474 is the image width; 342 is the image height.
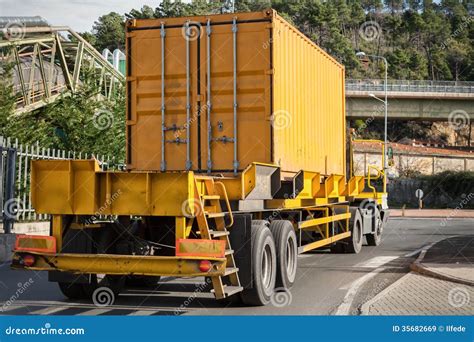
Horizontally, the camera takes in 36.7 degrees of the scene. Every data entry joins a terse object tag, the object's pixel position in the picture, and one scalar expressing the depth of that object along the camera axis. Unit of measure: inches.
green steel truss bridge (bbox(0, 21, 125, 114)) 972.6
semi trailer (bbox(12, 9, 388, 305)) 327.3
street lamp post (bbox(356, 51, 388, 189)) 800.7
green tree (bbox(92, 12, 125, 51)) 1875.0
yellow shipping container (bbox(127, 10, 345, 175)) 420.2
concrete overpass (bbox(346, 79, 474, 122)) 2460.6
